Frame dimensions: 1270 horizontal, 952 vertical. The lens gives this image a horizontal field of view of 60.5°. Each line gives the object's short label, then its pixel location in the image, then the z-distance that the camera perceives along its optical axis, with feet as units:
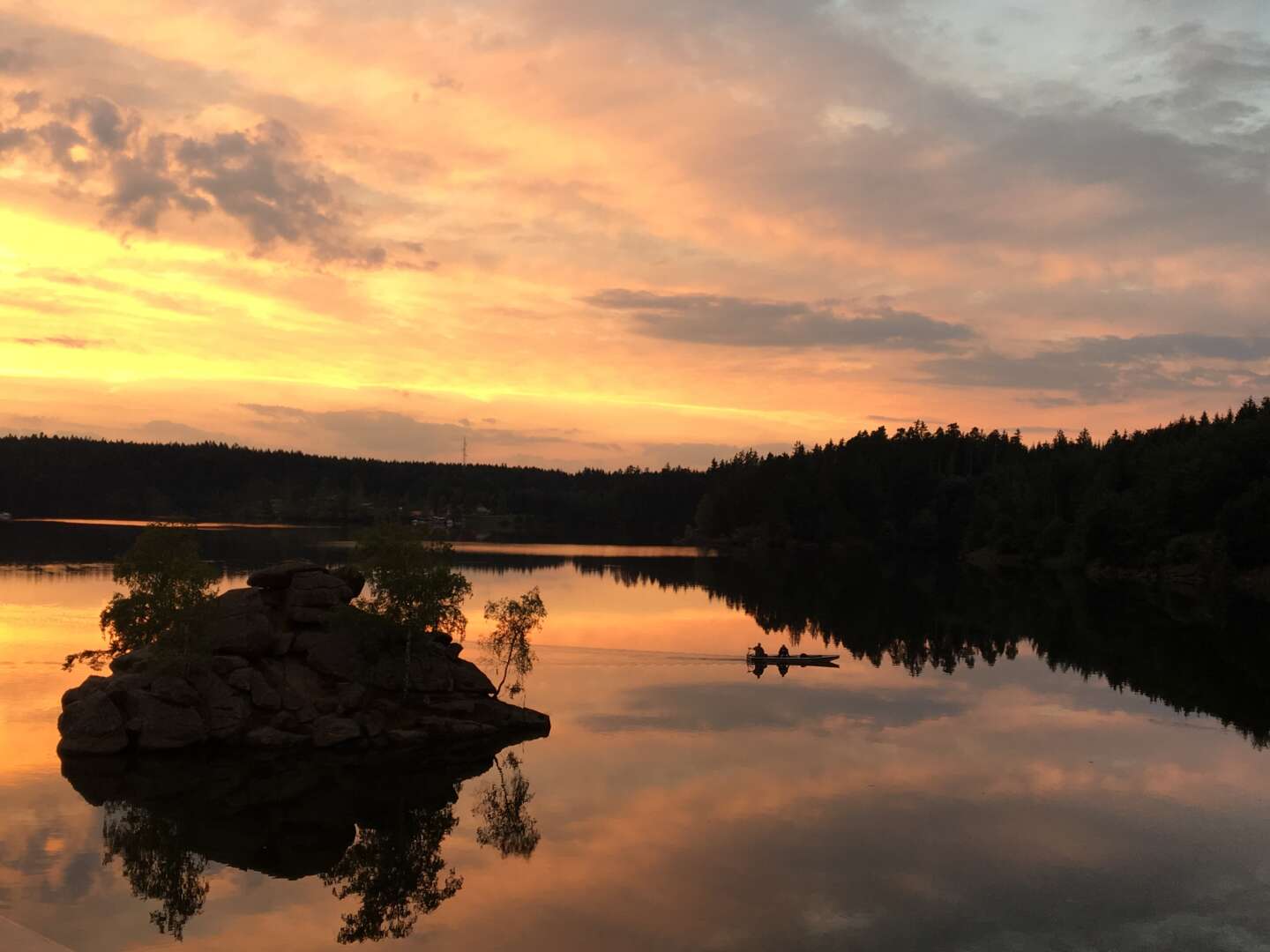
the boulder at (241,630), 170.91
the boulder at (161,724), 157.68
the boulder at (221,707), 162.81
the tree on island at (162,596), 167.43
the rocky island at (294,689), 159.53
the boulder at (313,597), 180.24
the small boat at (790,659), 245.04
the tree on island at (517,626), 189.78
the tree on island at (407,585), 177.47
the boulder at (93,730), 155.22
